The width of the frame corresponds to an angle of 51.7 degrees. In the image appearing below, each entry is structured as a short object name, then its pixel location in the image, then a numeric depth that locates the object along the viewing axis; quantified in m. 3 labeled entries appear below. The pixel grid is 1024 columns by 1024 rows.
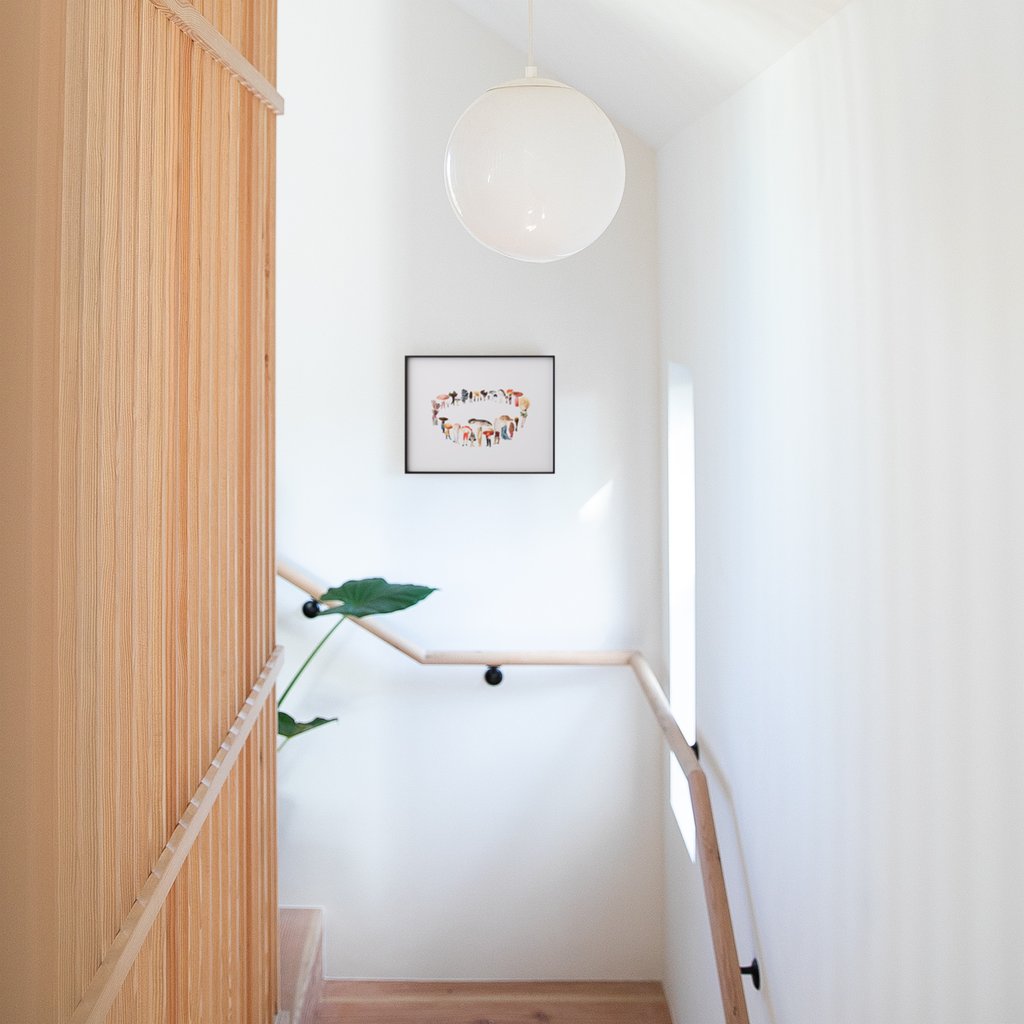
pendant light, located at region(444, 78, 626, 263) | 1.65
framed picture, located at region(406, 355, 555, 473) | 3.13
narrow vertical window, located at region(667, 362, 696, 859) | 2.95
